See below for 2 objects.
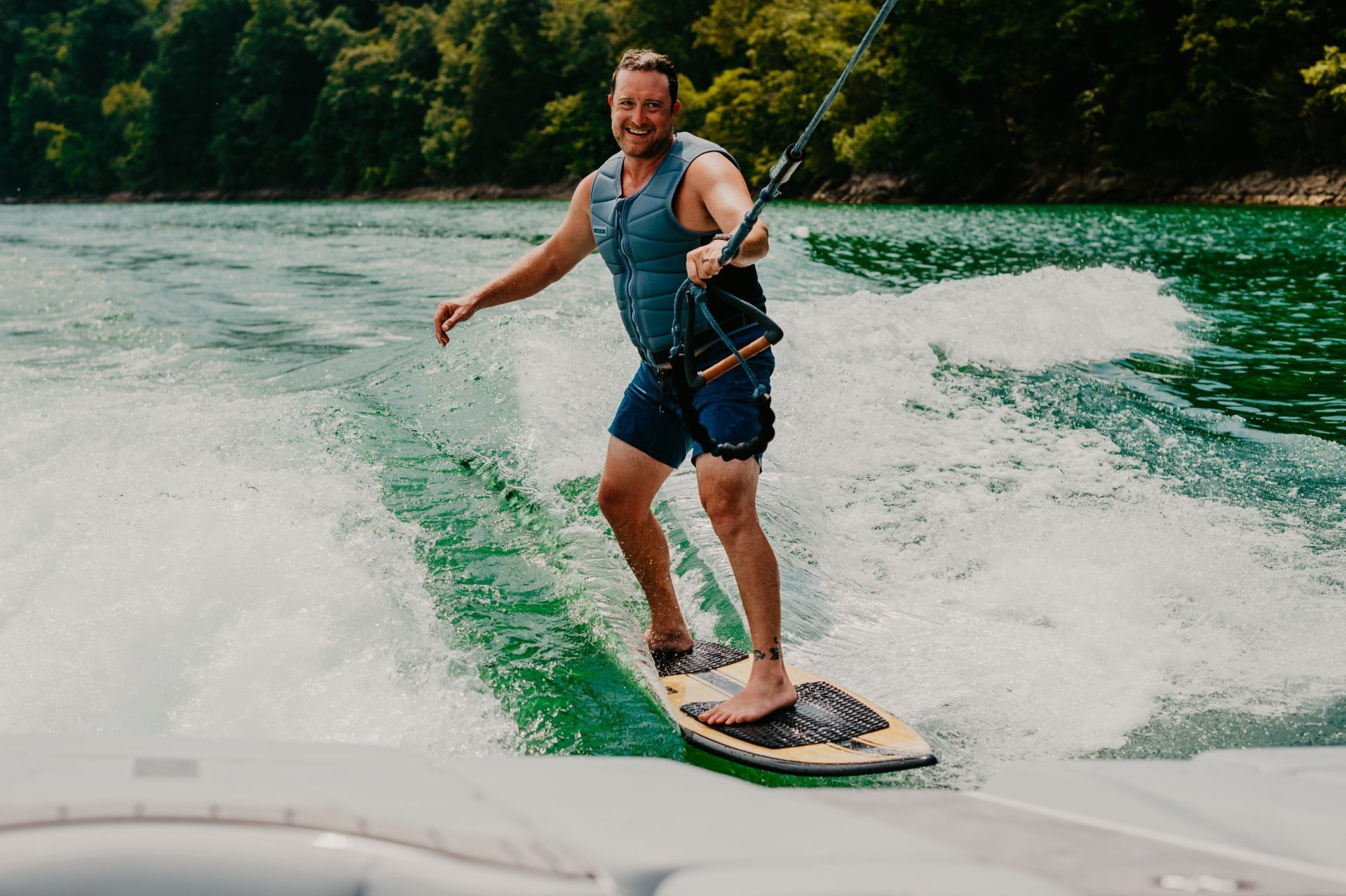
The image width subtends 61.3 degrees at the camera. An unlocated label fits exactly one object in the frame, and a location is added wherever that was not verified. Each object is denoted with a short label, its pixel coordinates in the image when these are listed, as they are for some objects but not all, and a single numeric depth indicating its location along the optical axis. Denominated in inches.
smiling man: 130.3
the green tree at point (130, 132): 3225.9
